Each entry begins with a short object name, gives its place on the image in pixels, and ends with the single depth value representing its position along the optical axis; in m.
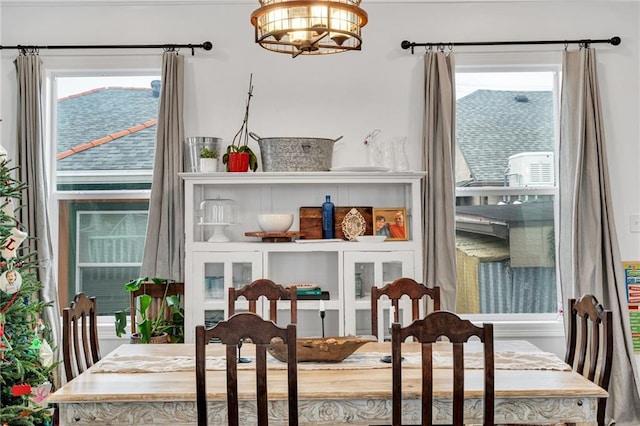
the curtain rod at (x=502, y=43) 4.01
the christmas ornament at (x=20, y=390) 3.02
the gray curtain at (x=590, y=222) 3.80
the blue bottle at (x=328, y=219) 3.87
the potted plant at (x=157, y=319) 3.63
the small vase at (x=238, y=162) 3.82
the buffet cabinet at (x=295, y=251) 3.73
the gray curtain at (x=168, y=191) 3.90
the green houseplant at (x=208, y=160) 3.82
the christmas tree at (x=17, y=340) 3.04
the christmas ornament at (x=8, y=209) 3.16
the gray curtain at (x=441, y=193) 3.89
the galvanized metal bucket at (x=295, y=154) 3.80
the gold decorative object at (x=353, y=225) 3.87
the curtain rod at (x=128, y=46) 4.00
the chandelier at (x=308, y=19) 2.12
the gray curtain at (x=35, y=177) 3.86
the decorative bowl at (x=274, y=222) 3.77
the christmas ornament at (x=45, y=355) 3.30
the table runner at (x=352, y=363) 2.54
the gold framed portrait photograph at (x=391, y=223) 3.88
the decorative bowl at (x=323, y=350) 2.59
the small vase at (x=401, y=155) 3.90
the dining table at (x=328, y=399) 2.20
